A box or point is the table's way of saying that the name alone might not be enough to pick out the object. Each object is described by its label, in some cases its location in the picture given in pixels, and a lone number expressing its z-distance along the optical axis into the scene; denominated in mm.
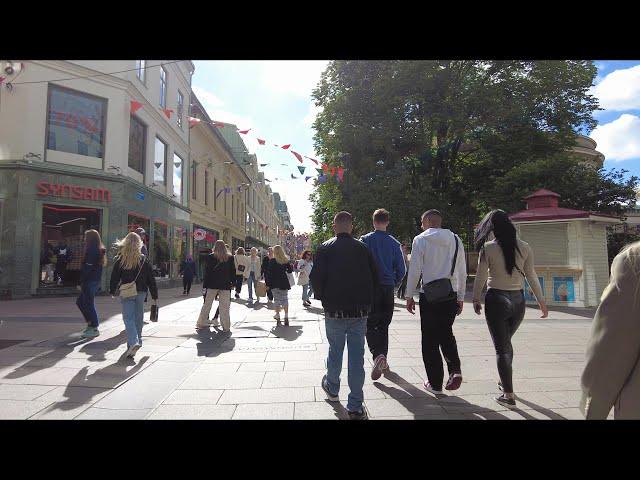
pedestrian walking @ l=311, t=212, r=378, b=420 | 3641
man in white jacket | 4148
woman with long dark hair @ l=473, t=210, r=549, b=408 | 3861
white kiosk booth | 11312
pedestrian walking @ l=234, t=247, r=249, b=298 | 13352
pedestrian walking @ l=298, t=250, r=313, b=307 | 11883
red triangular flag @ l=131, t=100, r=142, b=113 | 15773
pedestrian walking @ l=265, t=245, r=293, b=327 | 8648
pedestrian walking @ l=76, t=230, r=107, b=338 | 7035
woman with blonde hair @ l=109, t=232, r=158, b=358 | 5766
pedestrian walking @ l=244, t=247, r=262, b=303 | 13414
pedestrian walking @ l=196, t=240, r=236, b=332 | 7914
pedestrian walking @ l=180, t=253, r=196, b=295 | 15609
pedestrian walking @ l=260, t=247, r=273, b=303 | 10450
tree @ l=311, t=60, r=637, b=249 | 18734
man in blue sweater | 4719
